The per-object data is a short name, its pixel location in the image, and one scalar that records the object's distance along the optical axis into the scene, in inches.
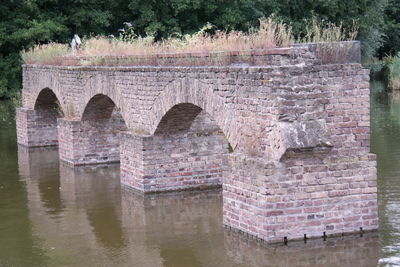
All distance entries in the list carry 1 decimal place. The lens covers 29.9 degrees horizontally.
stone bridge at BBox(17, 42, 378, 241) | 380.5
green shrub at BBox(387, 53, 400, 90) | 1343.5
